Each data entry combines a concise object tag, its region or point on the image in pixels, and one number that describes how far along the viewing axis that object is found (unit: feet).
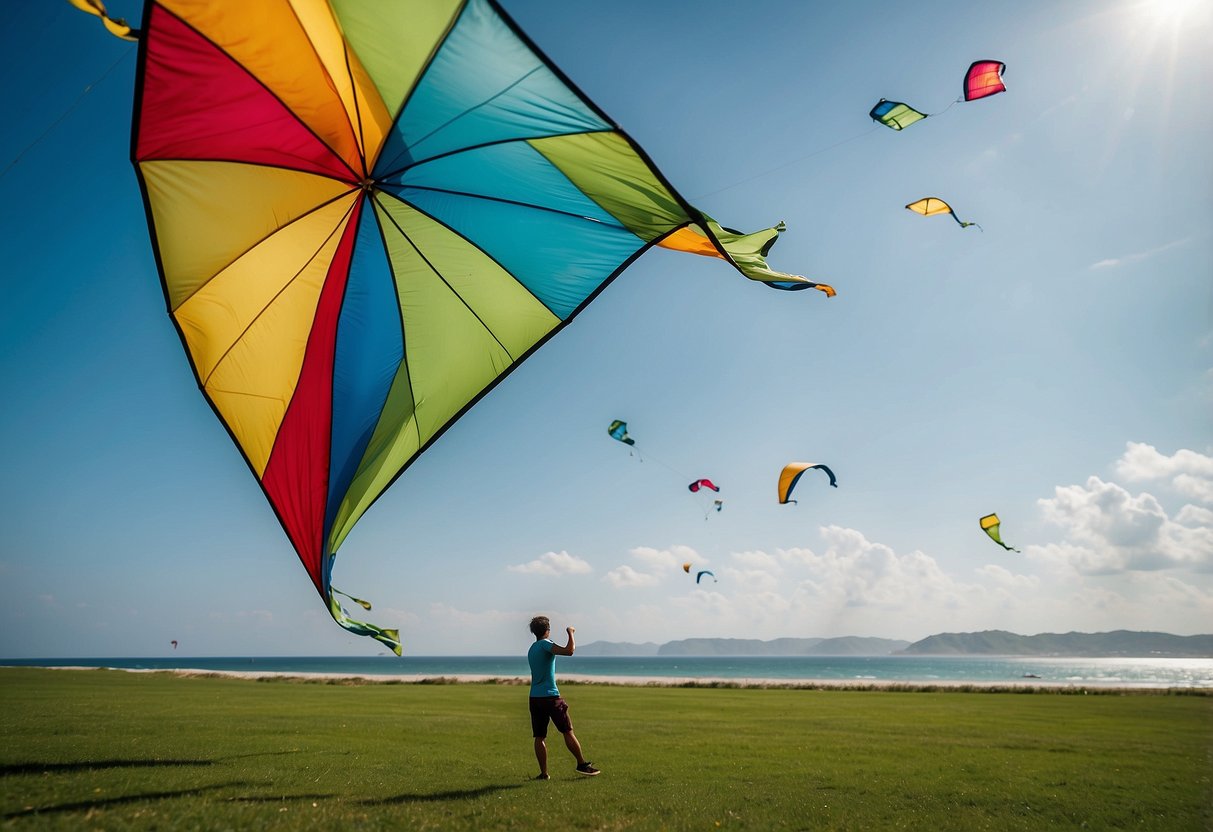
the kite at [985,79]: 38.50
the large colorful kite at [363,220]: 18.52
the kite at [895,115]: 39.68
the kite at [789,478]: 54.49
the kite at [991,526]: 59.74
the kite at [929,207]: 48.01
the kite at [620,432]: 76.95
